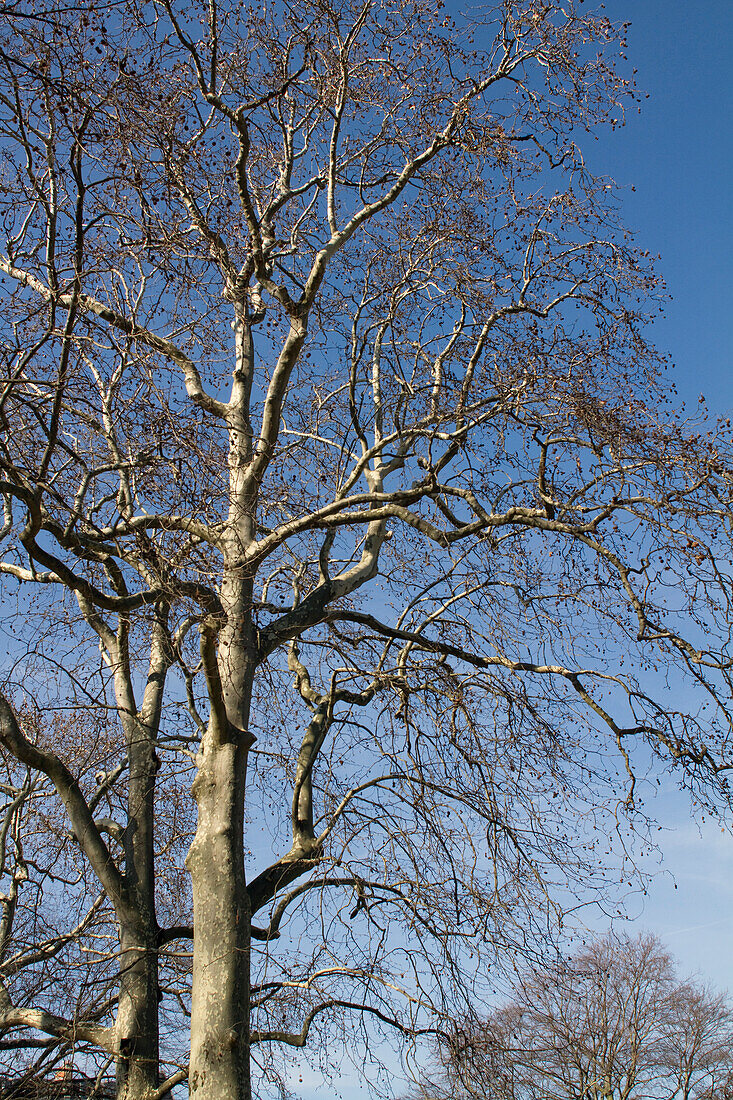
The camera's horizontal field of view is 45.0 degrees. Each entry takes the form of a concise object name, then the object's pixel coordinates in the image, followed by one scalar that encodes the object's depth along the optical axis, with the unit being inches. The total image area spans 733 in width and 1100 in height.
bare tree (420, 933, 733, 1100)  729.0
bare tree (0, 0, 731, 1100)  198.4
